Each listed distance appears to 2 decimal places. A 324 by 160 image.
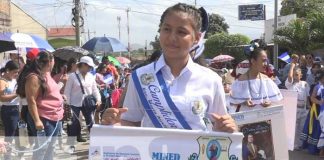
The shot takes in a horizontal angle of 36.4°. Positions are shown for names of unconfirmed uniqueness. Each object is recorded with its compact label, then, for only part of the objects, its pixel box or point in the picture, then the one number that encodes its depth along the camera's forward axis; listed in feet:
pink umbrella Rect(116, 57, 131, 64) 106.41
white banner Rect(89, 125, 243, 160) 7.54
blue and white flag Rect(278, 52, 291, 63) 46.68
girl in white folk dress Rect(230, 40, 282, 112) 18.79
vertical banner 16.84
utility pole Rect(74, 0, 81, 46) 89.44
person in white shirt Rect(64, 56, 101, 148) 28.32
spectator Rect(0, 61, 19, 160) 23.76
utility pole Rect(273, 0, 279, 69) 77.18
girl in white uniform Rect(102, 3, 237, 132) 7.60
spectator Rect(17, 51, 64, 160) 18.60
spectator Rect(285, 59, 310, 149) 29.07
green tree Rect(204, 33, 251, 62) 153.11
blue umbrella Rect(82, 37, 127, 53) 45.96
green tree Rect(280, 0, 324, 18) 133.02
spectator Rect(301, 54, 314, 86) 37.93
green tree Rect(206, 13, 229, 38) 216.74
